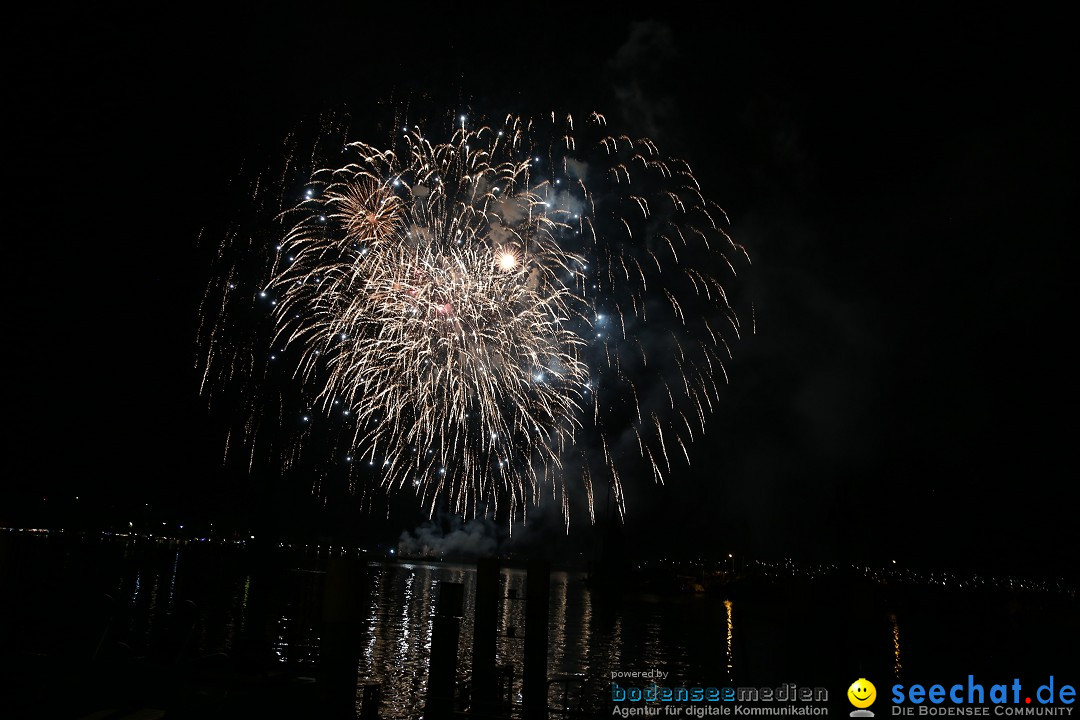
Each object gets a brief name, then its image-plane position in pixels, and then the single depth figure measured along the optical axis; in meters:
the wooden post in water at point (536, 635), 20.78
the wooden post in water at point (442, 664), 17.45
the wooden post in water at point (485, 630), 20.97
